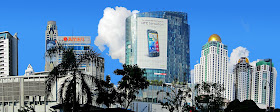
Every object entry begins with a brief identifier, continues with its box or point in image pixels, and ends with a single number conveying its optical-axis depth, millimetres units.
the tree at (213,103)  43719
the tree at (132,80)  38906
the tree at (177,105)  39350
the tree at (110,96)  37281
